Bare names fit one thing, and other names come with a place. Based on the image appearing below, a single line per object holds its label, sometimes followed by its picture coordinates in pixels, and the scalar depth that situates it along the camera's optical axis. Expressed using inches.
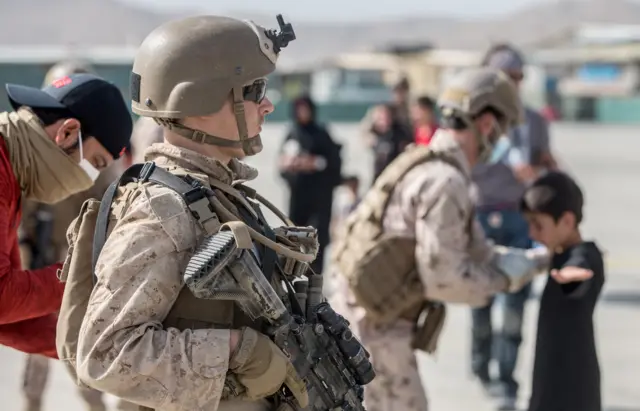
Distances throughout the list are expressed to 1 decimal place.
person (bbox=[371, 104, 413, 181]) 432.5
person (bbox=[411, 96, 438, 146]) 387.2
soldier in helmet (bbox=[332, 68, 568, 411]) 188.2
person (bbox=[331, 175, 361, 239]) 412.8
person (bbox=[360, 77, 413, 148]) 443.8
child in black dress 171.6
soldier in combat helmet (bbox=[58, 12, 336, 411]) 112.7
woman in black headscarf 402.9
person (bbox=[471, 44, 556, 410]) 273.1
